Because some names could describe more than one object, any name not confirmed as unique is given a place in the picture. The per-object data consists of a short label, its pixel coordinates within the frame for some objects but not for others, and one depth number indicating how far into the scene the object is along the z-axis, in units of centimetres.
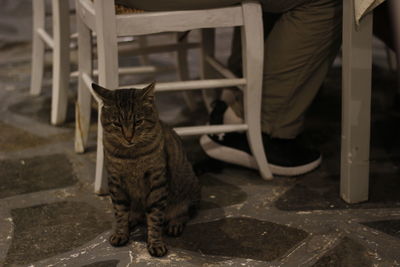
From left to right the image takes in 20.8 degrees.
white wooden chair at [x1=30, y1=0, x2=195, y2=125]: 300
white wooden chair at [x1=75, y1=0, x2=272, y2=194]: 244
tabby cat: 225
